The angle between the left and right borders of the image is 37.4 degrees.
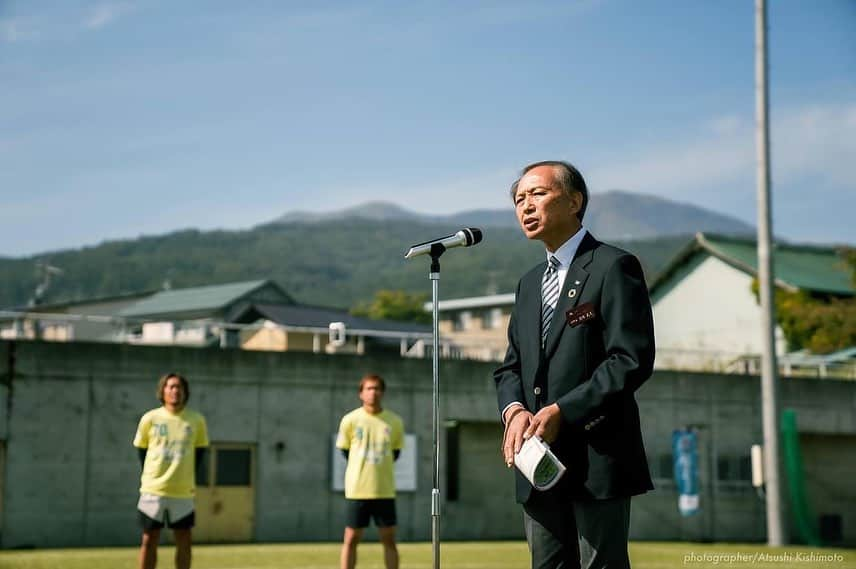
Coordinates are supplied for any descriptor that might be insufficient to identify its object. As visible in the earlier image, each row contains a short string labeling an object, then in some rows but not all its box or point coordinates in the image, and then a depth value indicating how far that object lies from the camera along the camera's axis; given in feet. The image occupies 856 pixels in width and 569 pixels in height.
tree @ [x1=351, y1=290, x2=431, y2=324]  341.00
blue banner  100.94
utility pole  77.36
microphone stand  21.12
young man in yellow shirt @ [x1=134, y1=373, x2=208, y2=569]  36.11
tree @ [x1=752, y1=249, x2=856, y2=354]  146.72
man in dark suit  15.52
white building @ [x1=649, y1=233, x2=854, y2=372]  162.40
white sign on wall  90.02
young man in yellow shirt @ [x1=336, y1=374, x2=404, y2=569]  39.63
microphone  21.97
